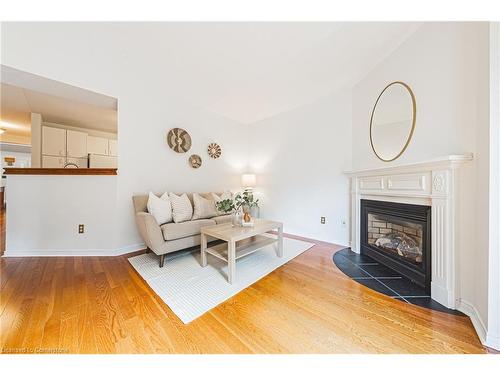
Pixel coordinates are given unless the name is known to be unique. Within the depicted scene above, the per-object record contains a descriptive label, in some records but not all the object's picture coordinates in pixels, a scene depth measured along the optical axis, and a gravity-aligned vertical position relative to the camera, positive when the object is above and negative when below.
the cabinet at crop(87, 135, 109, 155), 4.12 +0.93
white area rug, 1.43 -0.90
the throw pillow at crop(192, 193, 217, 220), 2.67 -0.33
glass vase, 2.23 -0.40
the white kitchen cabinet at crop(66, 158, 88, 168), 3.83 +0.52
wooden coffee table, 1.73 -0.65
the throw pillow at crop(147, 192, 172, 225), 2.25 -0.29
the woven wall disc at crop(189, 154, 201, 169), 3.25 +0.45
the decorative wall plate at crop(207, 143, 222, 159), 3.56 +0.71
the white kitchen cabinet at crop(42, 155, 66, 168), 3.50 +0.47
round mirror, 1.82 +0.72
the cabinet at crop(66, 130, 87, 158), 3.82 +0.89
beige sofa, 1.99 -0.53
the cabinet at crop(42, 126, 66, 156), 3.53 +0.88
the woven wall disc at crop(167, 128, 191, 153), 2.94 +0.77
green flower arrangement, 2.22 -0.24
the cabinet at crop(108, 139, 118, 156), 4.43 +0.94
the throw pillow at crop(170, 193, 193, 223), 2.39 -0.30
